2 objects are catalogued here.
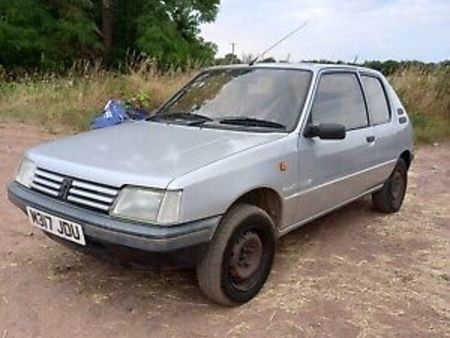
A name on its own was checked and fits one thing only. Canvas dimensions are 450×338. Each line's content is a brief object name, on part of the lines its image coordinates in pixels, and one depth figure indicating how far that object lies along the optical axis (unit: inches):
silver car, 113.7
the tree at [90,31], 926.4
